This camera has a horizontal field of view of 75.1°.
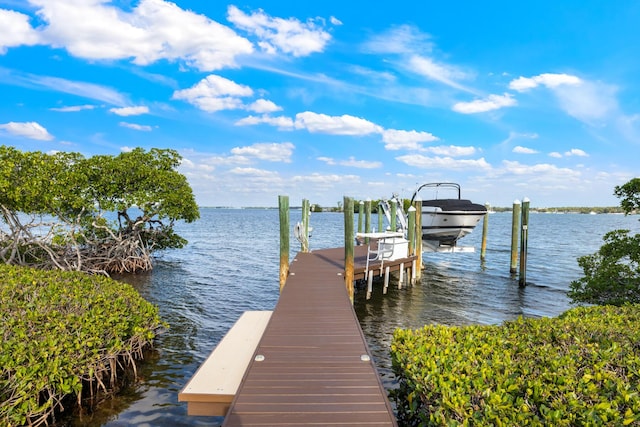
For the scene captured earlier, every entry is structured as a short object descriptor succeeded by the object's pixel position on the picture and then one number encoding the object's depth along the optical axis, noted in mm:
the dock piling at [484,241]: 26484
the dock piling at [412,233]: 17156
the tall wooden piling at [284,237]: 12852
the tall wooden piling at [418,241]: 18016
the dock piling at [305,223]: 18141
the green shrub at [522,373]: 3488
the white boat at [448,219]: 21594
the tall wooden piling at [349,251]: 12461
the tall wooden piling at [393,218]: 20350
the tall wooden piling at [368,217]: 21253
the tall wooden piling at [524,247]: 18500
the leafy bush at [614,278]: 9492
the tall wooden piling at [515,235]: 20556
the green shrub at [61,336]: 5039
